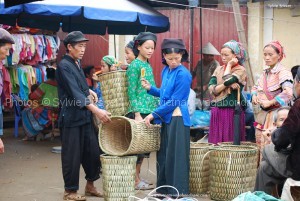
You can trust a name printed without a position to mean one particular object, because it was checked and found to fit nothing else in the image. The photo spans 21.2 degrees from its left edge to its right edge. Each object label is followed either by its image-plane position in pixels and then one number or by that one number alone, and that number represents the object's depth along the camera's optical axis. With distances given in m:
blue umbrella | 12.12
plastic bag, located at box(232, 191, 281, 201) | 5.77
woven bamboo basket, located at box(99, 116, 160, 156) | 8.02
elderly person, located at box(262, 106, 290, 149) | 7.37
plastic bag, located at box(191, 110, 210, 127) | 12.36
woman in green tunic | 8.60
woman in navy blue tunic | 8.05
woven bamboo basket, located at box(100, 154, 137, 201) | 8.10
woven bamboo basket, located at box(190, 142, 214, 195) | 8.73
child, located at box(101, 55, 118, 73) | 10.36
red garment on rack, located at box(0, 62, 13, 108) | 13.02
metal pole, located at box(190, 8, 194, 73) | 13.75
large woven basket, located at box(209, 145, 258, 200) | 8.28
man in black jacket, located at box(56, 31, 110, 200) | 8.35
